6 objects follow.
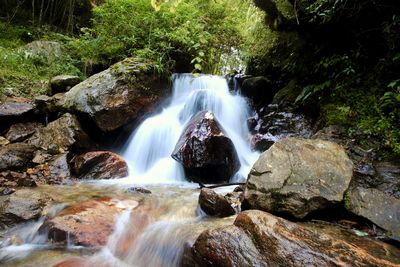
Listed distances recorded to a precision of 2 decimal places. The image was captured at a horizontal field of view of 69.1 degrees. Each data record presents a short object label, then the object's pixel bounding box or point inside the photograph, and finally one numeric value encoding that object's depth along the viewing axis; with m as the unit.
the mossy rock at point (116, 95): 6.20
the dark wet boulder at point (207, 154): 5.00
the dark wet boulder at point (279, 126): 5.46
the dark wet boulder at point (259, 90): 7.29
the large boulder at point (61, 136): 5.82
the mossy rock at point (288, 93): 6.03
